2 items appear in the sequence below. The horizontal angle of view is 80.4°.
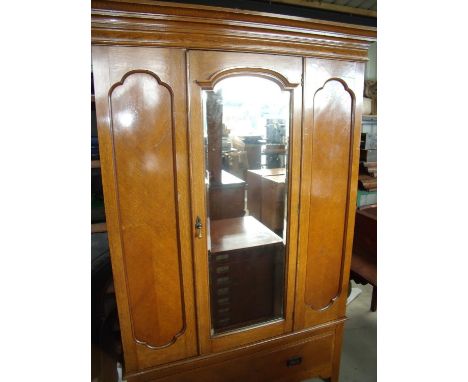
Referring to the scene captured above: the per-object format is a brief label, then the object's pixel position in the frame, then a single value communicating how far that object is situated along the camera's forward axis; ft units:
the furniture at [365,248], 5.54
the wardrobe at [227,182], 2.77
